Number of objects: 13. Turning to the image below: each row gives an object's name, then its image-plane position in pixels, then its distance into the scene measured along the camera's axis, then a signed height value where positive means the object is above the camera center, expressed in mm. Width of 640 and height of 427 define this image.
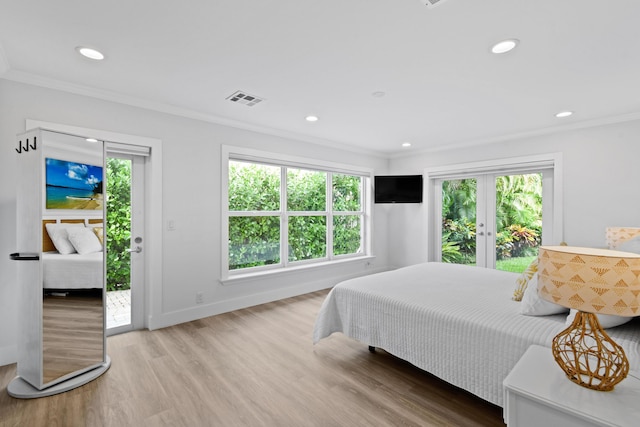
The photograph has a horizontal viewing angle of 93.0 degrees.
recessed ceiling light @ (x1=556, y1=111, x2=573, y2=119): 3449 +1118
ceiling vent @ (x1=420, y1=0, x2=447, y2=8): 1642 +1136
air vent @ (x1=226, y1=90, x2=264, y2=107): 2963 +1140
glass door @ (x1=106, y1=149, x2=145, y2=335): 3172 -334
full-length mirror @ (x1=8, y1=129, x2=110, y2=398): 2137 -380
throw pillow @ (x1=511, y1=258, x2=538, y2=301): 2236 -527
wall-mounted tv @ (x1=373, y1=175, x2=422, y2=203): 5469 +408
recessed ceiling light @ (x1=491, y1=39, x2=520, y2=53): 2028 +1134
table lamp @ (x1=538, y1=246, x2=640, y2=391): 1021 -290
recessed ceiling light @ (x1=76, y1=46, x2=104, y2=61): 2156 +1153
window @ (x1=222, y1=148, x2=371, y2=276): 4035 -20
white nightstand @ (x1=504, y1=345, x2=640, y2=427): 1022 -679
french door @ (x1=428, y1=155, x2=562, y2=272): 4281 -36
